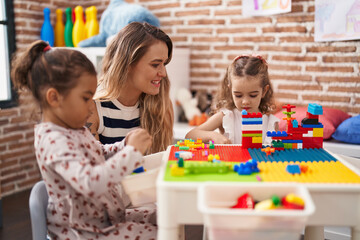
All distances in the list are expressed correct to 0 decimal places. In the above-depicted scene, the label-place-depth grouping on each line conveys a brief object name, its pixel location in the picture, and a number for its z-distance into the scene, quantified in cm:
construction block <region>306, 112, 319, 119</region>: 152
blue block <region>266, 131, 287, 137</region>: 150
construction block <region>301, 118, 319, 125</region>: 151
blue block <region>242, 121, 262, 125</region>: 152
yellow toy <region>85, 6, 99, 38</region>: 345
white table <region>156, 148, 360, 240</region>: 106
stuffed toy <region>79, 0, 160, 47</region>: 305
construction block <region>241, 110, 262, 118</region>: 152
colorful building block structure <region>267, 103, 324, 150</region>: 151
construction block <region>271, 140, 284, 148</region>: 149
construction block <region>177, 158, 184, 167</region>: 120
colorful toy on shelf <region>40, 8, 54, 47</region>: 343
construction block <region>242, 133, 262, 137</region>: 152
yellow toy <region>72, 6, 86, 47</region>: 345
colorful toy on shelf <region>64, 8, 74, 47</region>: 352
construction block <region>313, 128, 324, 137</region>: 151
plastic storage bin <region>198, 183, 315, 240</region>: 92
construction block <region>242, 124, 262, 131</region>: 152
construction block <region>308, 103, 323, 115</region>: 148
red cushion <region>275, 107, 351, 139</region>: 244
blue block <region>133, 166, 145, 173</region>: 132
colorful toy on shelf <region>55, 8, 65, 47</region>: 354
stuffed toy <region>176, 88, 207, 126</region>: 313
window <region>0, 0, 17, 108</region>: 327
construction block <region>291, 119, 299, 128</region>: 151
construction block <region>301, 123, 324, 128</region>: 151
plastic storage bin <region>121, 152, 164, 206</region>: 119
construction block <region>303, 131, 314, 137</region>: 151
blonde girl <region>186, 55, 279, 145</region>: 193
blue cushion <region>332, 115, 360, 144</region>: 237
